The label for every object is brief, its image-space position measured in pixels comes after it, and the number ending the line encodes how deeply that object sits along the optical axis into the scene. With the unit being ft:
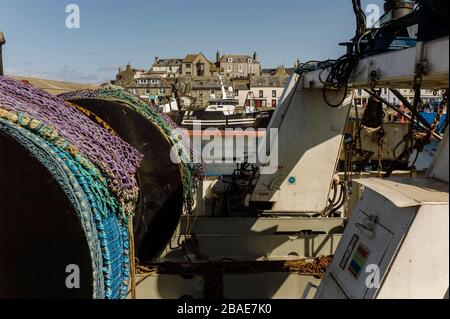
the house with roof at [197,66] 295.69
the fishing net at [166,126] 19.19
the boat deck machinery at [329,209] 8.10
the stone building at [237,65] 296.10
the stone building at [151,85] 214.28
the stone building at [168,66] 310.45
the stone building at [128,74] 221.13
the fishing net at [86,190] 10.30
